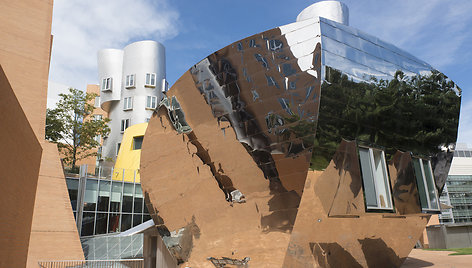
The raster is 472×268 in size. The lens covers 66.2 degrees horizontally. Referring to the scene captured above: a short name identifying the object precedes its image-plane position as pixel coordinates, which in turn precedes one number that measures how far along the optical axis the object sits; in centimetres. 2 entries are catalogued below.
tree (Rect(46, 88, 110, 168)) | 3192
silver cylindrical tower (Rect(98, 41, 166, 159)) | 4156
